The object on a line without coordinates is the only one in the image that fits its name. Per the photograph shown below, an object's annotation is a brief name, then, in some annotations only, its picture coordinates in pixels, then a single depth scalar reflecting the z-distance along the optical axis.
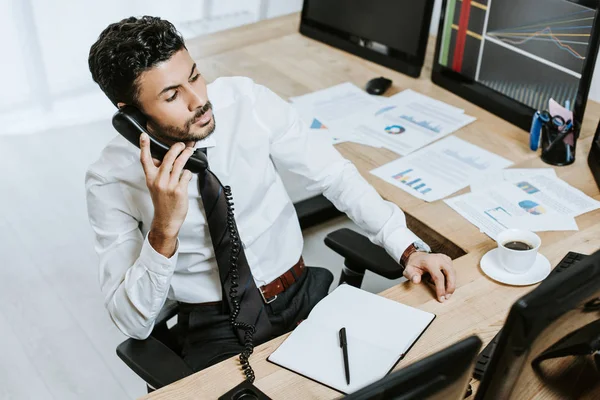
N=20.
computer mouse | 2.46
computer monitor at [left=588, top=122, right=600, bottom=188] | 1.97
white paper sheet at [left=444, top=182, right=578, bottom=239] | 1.79
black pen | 1.35
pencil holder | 2.02
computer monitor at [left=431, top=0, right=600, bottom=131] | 2.04
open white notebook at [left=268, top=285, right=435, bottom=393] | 1.37
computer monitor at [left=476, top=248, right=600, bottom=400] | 0.94
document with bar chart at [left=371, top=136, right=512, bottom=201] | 1.97
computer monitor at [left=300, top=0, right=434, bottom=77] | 2.48
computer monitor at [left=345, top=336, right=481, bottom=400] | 0.83
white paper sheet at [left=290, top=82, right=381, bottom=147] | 2.25
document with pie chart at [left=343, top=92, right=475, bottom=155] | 2.20
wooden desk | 1.38
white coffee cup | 1.55
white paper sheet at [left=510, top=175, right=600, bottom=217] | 1.85
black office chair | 1.46
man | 1.54
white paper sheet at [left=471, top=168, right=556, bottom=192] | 1.98
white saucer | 1.57
